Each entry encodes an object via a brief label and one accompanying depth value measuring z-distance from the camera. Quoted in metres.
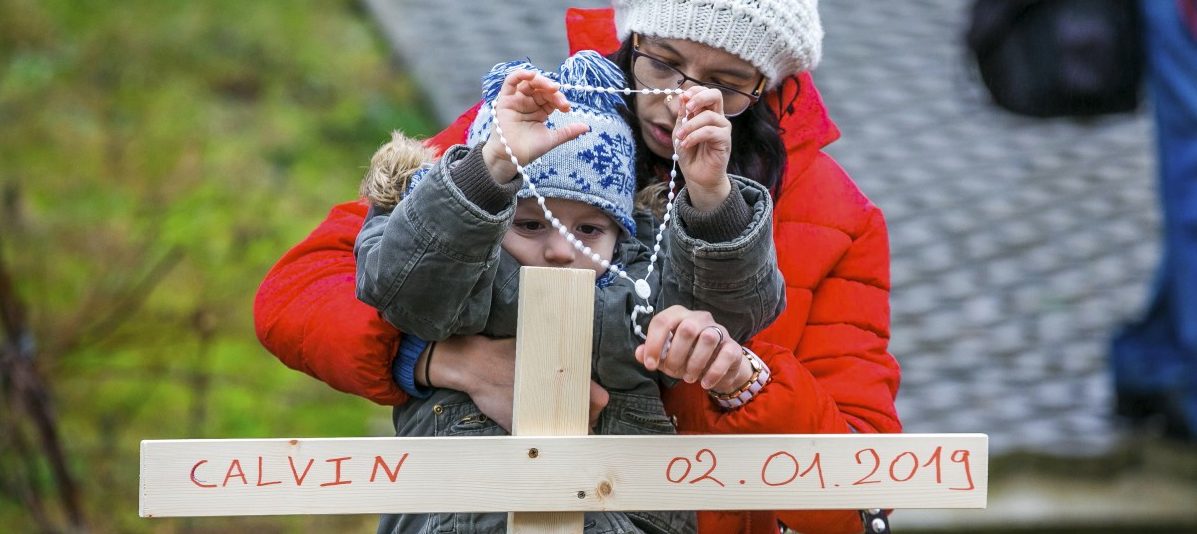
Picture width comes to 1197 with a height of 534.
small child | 3.39
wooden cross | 3.41
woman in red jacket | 3.54
